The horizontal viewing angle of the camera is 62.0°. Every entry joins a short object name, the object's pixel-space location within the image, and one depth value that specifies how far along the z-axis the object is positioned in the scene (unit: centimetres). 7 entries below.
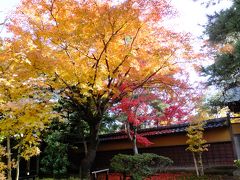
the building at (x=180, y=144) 1029
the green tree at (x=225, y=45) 528
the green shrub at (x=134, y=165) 755
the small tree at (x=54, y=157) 1281
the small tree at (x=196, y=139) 988
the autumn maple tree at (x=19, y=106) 612
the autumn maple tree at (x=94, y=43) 741
